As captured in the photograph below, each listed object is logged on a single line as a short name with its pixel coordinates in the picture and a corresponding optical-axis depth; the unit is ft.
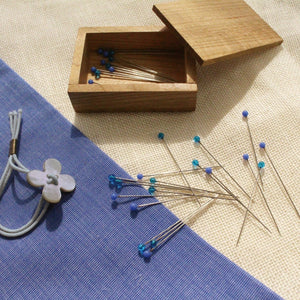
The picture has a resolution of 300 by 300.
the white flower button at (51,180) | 0.95
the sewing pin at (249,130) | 1.02
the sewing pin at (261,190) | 0.97
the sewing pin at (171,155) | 1.01
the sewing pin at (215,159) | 1.00
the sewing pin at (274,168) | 0.98
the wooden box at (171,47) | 1.02
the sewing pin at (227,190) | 0.97
